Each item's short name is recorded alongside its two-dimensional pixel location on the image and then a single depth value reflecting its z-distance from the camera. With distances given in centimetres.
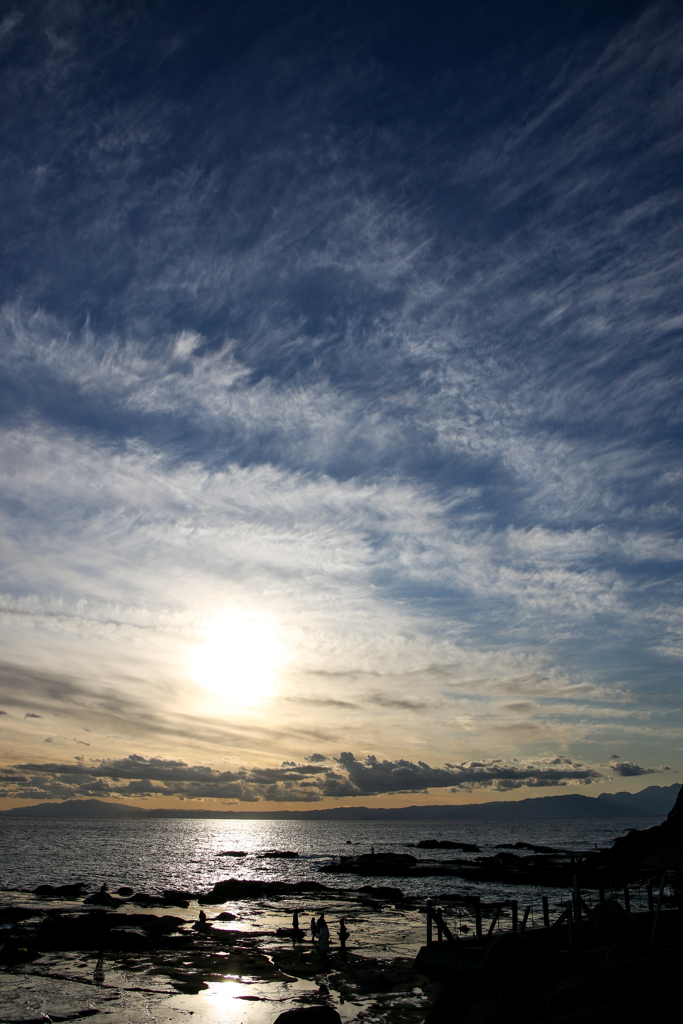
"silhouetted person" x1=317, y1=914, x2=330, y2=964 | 3198
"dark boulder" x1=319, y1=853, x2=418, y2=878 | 8681
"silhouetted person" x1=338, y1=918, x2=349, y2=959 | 3280
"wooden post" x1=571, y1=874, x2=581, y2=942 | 2373
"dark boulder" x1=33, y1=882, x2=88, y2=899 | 5850
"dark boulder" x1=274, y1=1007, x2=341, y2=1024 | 1845
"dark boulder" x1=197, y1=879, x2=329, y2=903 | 5778
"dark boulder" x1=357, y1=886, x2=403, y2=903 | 5834
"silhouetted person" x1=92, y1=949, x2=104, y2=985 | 2760
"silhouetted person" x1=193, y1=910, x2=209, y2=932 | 4089
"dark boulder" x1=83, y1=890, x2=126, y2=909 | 5188
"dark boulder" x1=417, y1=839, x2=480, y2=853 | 13288
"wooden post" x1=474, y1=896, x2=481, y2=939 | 3119
